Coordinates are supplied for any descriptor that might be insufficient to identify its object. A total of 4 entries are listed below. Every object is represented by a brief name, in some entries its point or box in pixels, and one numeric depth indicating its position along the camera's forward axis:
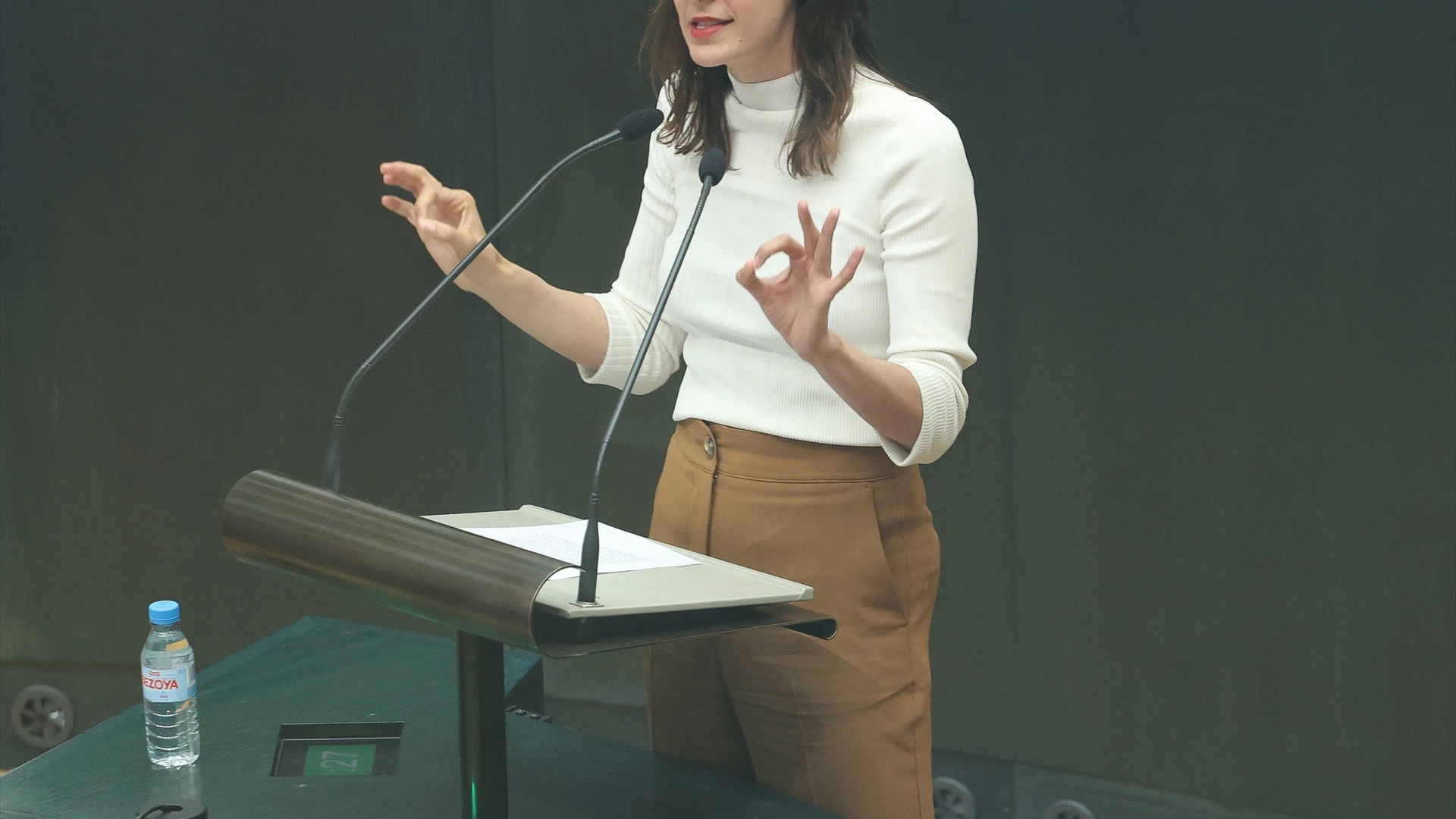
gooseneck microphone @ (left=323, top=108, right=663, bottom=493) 9.46
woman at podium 9.69
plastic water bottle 9.66
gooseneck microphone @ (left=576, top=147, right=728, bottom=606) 9.11
